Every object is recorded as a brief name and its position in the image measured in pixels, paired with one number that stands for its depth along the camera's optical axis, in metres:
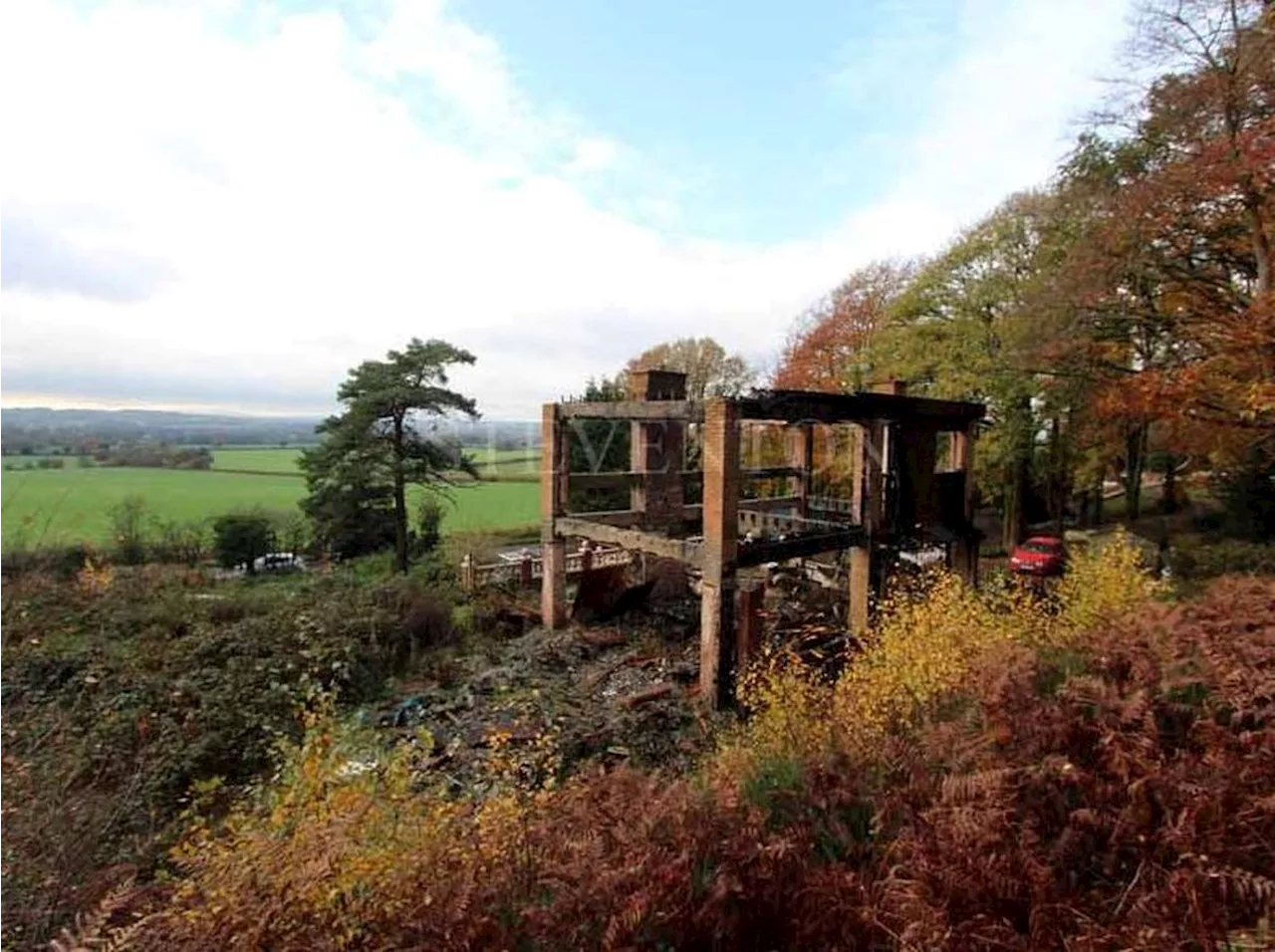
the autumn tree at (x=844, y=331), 24.84
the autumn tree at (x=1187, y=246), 10.38
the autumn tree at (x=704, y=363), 30.72
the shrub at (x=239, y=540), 24.91
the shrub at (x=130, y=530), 22.91
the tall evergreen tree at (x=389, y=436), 21.83
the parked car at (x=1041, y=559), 17.45
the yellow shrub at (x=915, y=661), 5.62
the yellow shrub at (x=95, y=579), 15.61
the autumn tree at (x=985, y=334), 19.50
